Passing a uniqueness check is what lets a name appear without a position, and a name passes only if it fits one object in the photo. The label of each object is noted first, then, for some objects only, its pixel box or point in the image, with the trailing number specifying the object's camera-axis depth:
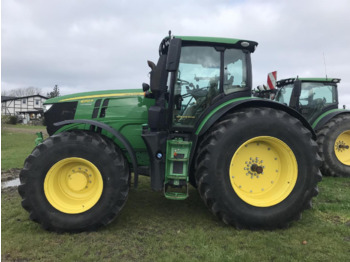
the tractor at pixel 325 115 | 6.40
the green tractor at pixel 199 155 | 3.14
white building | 54.66
